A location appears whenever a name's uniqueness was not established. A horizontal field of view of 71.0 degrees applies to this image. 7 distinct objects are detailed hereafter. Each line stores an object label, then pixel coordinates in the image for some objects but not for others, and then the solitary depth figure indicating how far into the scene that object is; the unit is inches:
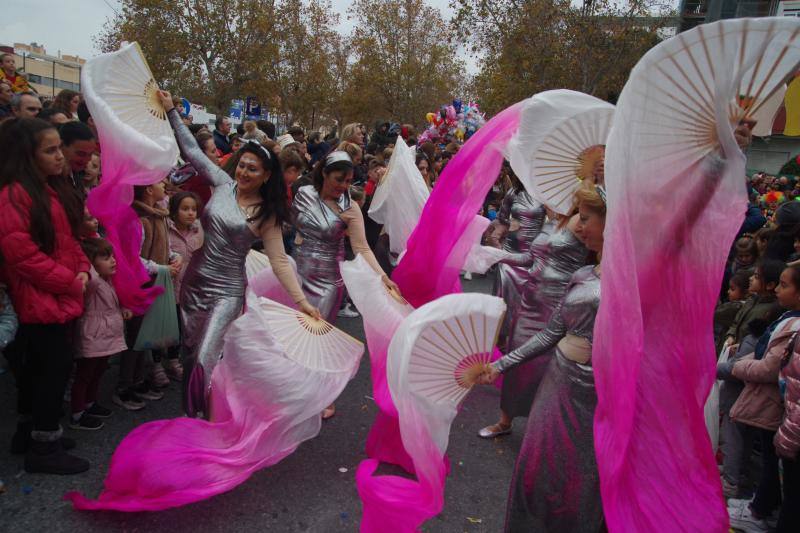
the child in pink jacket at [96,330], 135.3
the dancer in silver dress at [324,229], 159.5
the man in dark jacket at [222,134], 329.4
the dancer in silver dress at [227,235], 130.5
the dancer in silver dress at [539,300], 157.6
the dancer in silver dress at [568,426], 92.7
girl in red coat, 108.6
